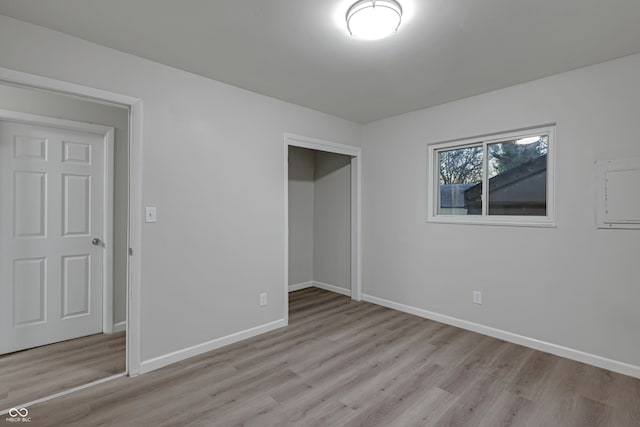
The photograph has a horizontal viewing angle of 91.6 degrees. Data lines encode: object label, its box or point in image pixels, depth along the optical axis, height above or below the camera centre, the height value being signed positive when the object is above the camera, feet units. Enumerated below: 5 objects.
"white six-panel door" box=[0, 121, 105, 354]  8.96 -0.68
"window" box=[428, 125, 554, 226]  9.55 +1.19
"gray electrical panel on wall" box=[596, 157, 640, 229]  7.77 +0.54
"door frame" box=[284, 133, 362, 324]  13.88 -0.17
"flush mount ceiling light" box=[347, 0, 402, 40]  5.78 +3.77
